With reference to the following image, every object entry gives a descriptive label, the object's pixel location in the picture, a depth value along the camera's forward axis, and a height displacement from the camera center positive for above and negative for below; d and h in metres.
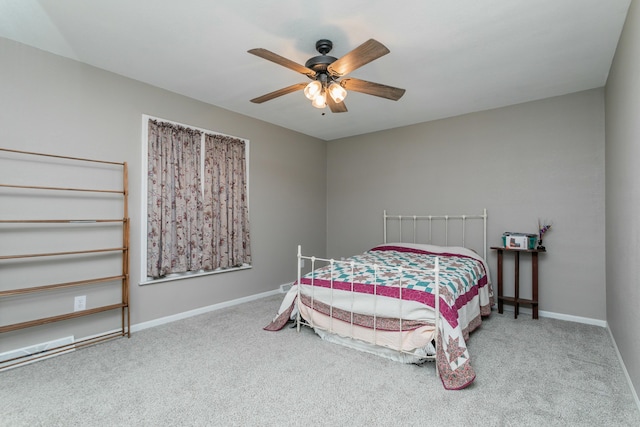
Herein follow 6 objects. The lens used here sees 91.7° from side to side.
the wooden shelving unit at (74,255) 2.39 -0.34
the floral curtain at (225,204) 3.72 +0.15
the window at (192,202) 3.24 +0.17
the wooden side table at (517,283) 3.42 -0.77
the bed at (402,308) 2.24 -0.79
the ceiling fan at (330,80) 2.05 +1.02
